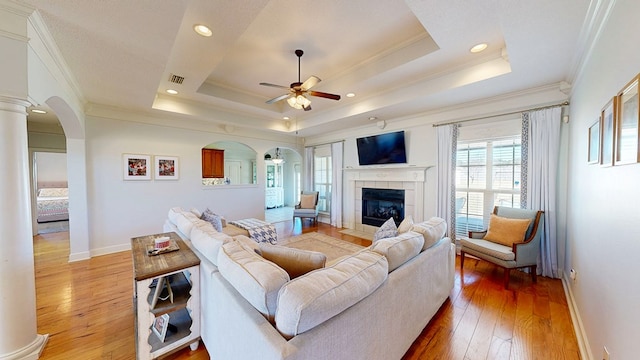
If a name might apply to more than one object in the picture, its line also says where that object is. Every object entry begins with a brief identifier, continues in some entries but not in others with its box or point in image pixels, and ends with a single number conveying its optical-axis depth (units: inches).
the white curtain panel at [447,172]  155.1
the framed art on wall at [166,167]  178.1
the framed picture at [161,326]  69.3
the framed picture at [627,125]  43.1
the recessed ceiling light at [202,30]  83.1
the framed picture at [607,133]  54.7
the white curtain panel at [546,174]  118.6
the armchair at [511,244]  109.2
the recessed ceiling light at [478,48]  99.4
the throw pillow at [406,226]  90.4
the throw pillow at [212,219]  125.4
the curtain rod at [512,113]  116.9
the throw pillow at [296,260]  59.1
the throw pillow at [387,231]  85.0
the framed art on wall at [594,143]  66.6
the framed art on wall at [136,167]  165.5
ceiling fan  117.1
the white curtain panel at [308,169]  271.1
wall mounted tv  183.5
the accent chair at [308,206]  238.2
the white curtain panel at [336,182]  235.6
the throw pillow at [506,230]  116.3
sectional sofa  39.8
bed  248.5
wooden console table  62.1
